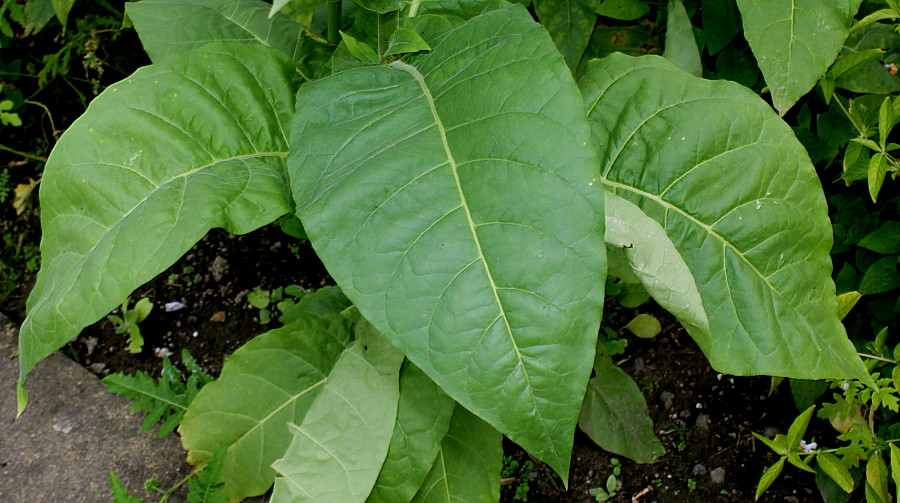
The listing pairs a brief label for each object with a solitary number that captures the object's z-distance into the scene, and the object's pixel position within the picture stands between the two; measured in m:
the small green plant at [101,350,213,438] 1.69
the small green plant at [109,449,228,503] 1.37
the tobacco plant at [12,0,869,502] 0.87
